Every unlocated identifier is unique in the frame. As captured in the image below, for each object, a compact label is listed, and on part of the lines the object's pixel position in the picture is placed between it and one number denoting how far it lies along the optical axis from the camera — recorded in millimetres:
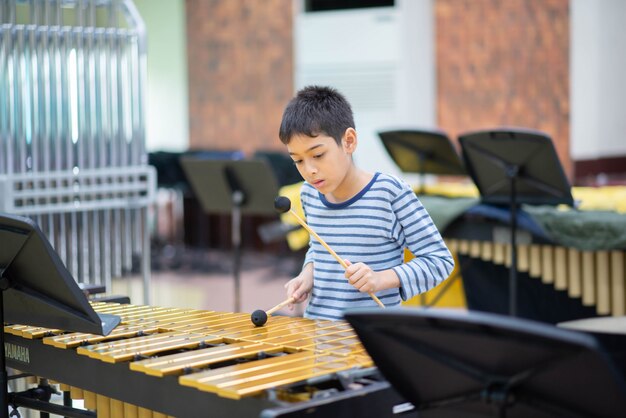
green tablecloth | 8194
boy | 4913
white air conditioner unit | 15560
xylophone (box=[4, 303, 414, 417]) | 3750
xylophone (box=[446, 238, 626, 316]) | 8538
